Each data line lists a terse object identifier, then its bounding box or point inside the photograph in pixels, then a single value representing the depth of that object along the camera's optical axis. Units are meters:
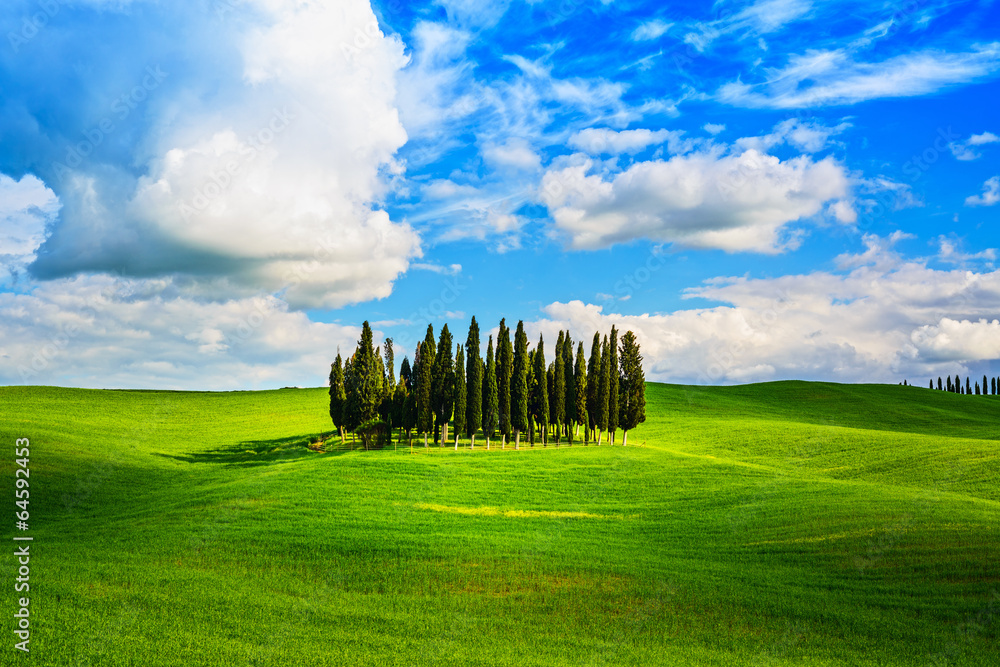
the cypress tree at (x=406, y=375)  88.12
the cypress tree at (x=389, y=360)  90.56
